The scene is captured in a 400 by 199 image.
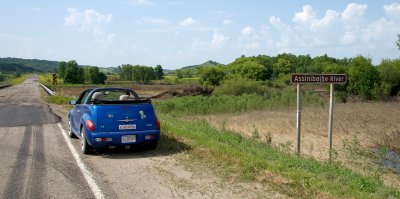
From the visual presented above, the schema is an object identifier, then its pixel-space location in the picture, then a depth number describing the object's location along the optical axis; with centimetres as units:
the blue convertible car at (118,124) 955
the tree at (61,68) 16134
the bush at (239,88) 5028
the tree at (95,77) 14527
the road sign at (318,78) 1051
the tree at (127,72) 16012
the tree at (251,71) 9481
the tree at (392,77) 4756
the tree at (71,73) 13300
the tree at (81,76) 13702
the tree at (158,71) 17552
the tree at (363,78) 4578
